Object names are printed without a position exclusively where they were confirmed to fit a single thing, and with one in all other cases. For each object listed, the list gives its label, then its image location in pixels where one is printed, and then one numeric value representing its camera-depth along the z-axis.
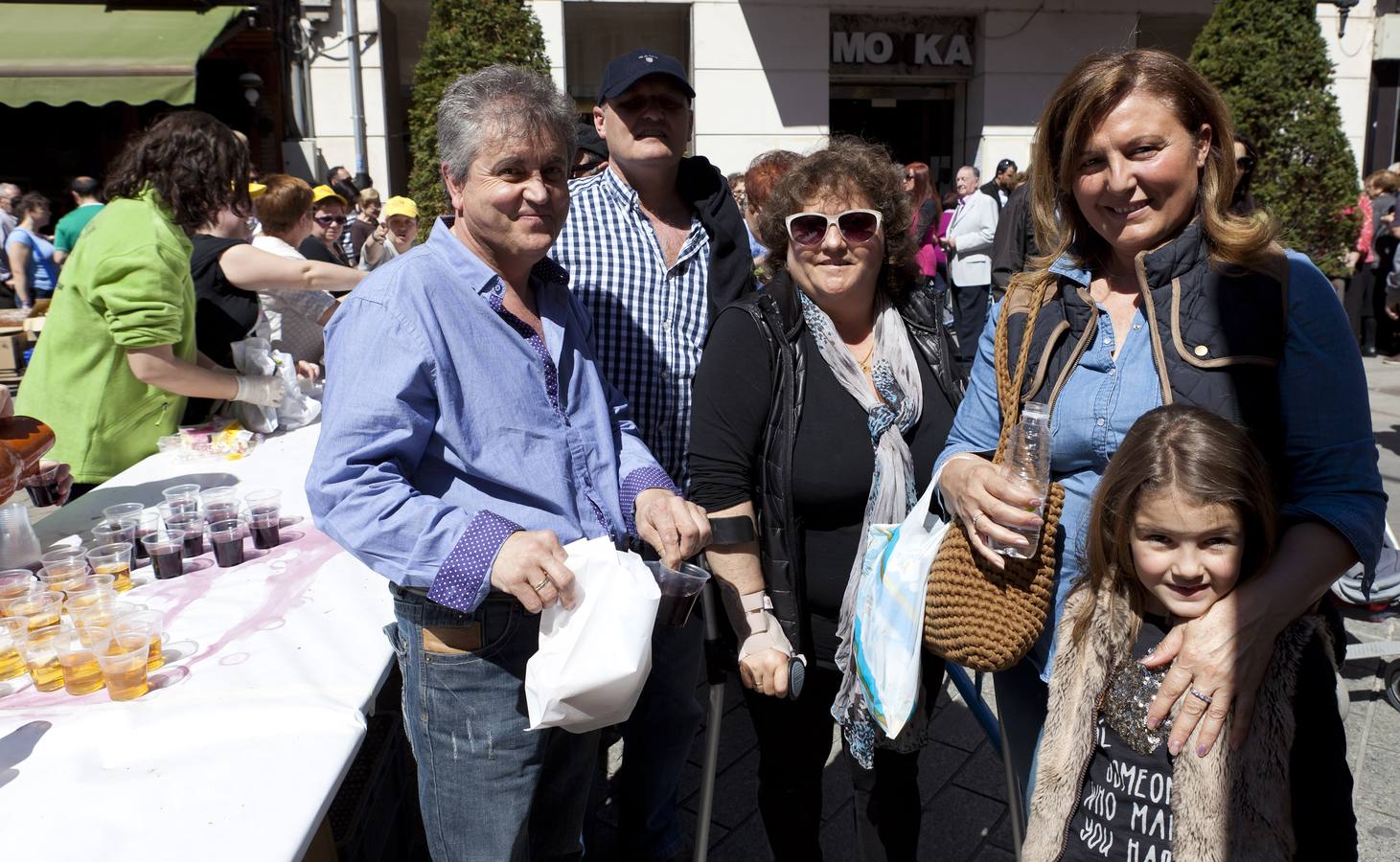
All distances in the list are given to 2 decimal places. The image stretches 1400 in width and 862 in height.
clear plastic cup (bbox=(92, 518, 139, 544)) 2.54
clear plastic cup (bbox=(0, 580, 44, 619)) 2.04
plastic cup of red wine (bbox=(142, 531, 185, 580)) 2.49
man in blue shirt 1.61
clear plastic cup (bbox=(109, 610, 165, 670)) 1.97
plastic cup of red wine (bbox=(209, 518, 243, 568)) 2.58
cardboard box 7.48
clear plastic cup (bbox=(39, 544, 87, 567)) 2.31
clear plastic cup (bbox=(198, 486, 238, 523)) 2.71
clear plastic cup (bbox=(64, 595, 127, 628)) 1.99
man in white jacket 8.58
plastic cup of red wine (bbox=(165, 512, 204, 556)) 2.61
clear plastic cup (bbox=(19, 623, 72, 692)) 1.93
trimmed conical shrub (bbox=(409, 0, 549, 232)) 10.19
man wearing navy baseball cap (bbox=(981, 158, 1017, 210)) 8.83
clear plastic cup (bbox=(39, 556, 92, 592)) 2.18
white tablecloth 1.50
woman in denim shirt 1.53
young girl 1.54
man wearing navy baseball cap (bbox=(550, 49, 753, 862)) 2.56
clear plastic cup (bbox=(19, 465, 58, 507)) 2.69
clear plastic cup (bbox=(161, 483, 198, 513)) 2.74
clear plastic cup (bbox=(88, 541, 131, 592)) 2.36
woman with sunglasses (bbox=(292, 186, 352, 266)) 7.06
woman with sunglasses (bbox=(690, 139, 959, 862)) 2.14
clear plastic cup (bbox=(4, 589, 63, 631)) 2.02
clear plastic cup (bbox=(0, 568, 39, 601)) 2.12
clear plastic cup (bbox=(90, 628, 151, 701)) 1.88
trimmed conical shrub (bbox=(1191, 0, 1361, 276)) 8.41
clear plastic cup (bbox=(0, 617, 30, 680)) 1.97
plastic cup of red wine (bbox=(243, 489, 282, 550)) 2.72
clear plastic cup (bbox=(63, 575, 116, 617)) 2.07
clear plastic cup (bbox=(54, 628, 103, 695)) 1.92
